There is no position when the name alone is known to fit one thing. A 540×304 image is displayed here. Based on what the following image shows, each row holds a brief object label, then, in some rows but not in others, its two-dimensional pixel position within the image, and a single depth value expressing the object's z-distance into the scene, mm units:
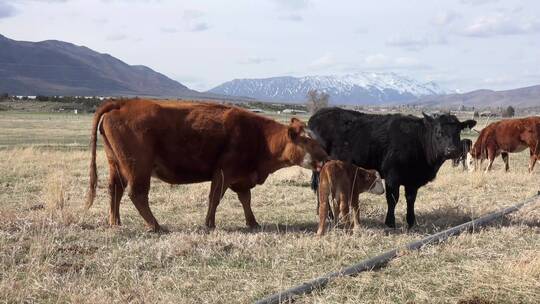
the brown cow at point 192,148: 8766
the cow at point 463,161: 18859
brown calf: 8539
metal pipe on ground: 5363
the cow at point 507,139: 19172
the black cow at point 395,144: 9562
